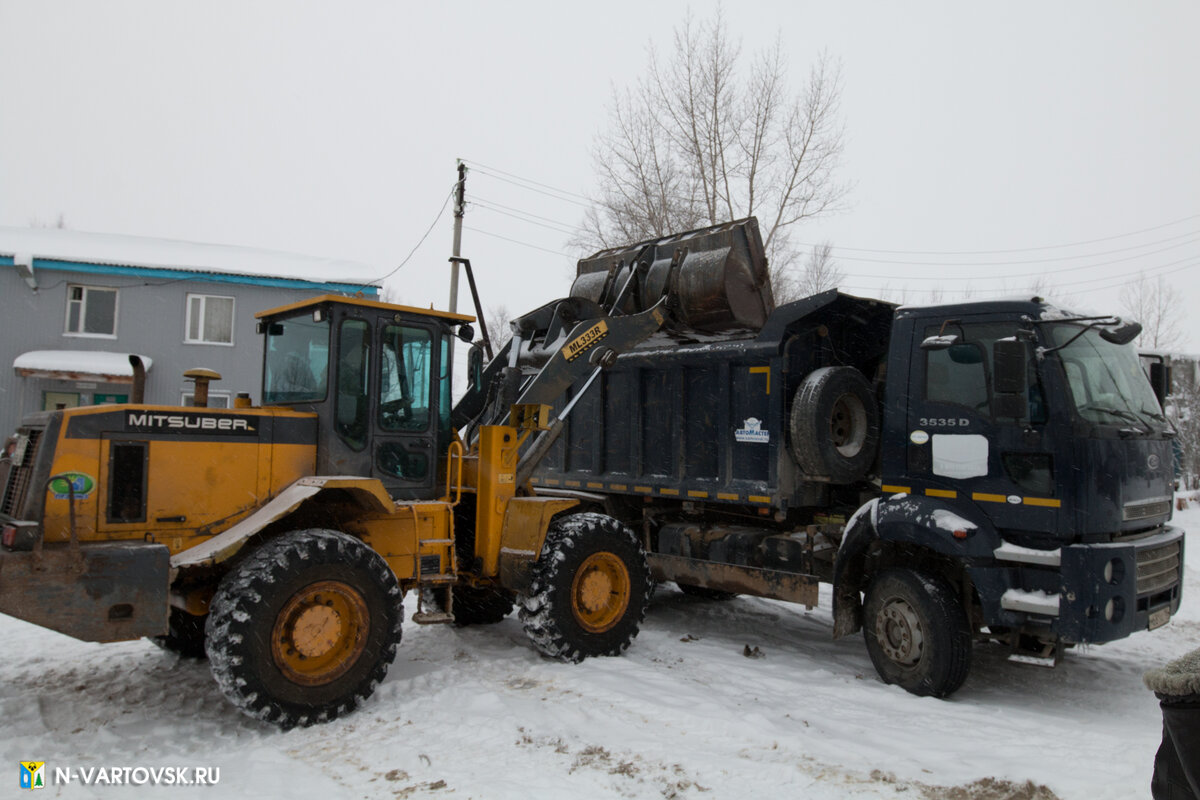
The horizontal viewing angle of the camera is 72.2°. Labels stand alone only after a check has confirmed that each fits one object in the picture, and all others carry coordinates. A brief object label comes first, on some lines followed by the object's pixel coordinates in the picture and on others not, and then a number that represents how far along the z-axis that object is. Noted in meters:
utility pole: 19.33
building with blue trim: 17.97
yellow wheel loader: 4.64
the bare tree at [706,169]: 20.64
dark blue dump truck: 5.38
